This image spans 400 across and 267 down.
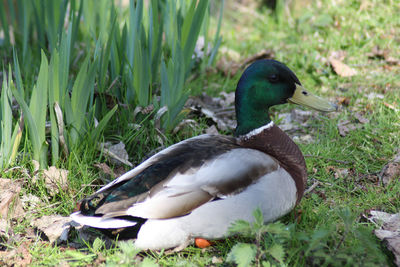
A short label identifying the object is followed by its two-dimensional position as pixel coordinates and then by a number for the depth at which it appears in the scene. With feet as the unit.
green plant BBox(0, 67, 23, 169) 17.31
